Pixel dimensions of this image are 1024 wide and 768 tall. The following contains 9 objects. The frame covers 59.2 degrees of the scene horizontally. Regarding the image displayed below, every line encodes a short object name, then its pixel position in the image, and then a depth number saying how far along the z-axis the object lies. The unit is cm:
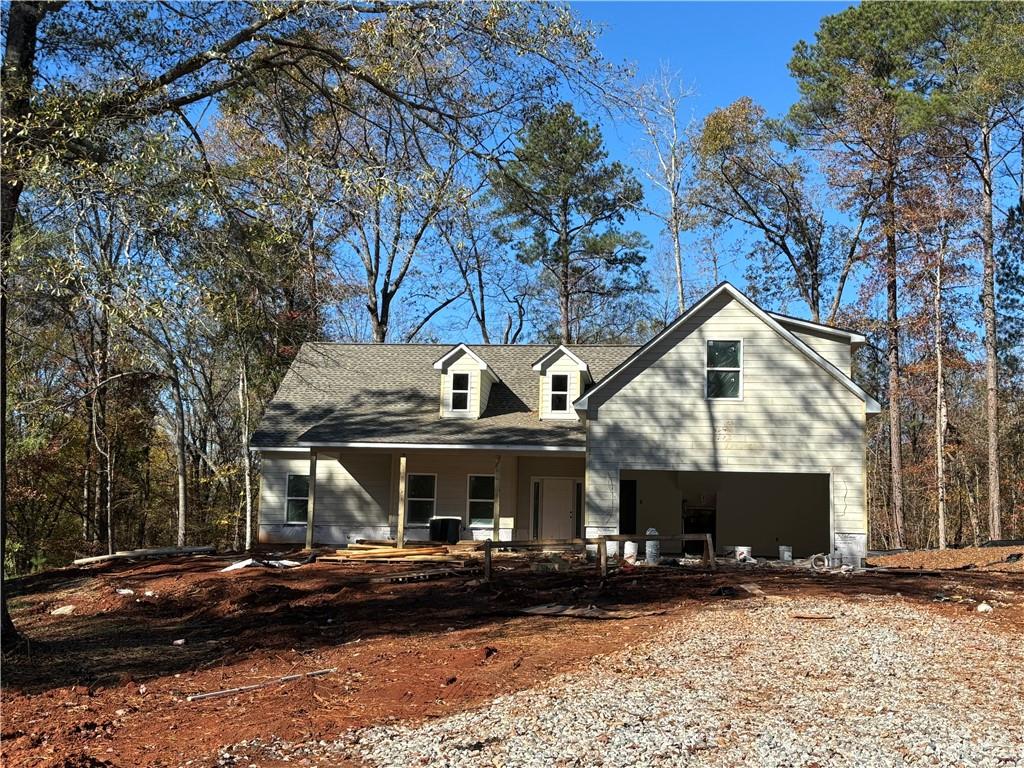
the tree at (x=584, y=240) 2878
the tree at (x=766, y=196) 3017
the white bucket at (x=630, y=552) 1773
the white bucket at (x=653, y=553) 1747
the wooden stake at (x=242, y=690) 776
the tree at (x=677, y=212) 3086
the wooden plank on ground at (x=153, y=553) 1938
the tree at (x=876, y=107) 2753
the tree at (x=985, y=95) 2472
